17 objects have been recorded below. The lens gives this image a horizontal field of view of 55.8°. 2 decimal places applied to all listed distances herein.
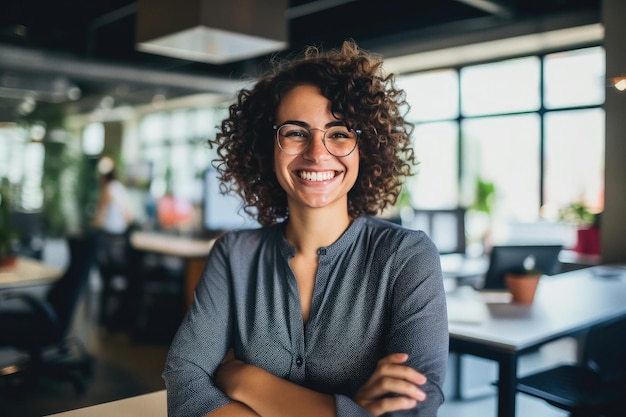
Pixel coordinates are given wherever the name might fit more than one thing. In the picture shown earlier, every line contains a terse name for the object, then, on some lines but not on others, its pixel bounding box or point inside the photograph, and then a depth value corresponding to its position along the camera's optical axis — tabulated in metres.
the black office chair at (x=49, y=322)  3.91
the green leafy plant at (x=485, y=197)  7.65
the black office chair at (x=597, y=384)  2.51
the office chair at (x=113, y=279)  6.10
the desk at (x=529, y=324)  2.23
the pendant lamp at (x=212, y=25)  3.91
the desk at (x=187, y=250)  5.56
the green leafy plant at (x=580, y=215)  6.39
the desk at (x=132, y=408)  1.49
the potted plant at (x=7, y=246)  4.30
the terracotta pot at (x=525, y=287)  2.95
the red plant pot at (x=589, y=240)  6.24
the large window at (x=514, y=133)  7.00
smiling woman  1.39
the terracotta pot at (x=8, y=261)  4.31
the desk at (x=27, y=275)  3.79
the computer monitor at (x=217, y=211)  5.84
